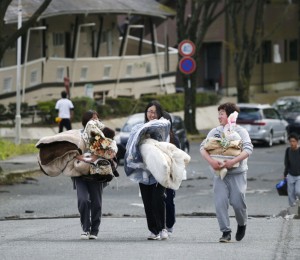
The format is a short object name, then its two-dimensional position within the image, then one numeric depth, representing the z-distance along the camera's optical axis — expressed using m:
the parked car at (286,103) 47.76
